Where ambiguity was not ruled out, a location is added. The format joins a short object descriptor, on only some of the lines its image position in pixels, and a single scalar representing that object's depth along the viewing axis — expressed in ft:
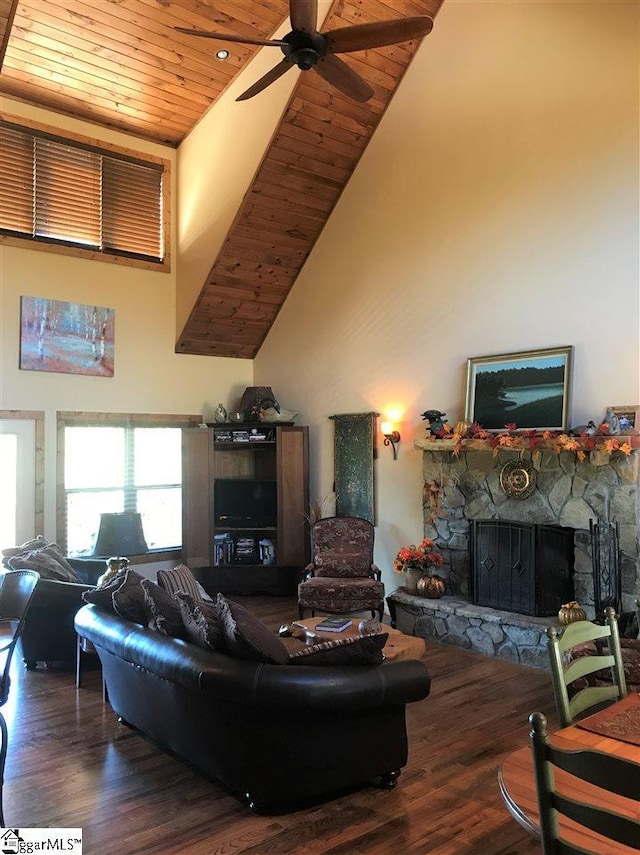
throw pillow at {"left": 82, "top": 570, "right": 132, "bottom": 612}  12.96
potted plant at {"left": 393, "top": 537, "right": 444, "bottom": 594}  19.58
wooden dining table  4.82
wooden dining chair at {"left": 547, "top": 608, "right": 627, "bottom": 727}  7.20
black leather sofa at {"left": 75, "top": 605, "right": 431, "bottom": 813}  9.61
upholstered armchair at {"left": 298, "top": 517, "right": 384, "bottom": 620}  19.84
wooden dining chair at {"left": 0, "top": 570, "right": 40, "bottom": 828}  9.85
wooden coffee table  13.78
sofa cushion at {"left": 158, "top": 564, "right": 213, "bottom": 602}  14.12
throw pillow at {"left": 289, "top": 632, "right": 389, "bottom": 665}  10.09
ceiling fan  11.94
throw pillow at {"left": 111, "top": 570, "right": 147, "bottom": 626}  12.31
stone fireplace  16.08
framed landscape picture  17.29
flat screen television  25.88
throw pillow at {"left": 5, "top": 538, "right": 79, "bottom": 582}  16.28
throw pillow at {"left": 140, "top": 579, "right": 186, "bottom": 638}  11.36
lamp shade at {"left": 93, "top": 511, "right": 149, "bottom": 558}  20.07
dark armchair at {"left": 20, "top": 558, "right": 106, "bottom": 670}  16.20
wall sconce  22.03
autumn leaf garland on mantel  15.69
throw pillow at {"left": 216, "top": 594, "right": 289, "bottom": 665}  9.96
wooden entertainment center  25.22
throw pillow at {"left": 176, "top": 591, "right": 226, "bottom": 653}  10.52
